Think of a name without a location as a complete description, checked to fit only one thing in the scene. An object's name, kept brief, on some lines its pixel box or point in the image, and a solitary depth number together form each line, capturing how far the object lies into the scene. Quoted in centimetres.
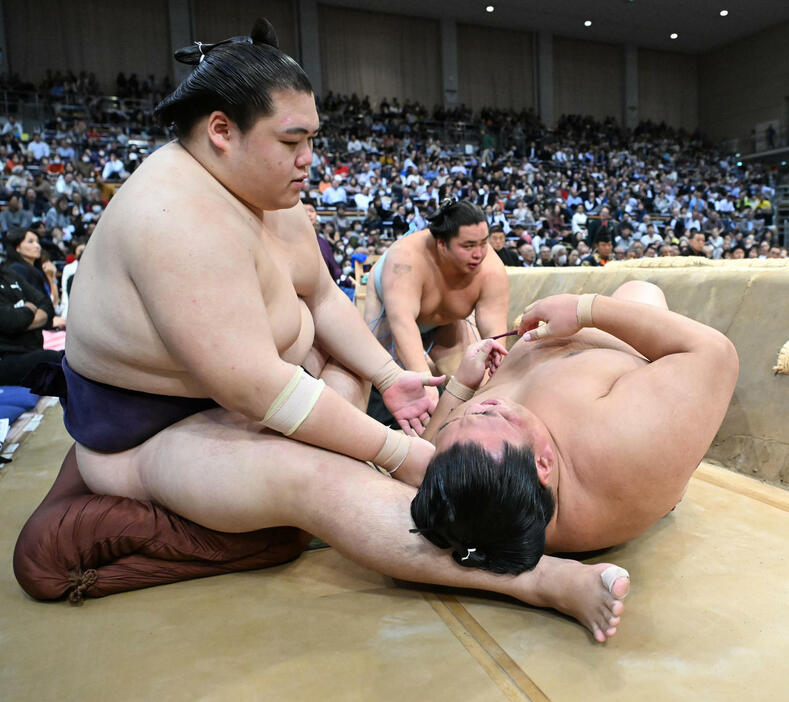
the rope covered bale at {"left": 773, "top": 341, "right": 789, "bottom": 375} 158
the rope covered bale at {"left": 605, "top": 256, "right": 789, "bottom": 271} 216
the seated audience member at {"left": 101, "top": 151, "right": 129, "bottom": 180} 982
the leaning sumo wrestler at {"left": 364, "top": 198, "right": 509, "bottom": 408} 222
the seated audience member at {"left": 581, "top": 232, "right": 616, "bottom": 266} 591
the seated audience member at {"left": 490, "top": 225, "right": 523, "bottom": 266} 518
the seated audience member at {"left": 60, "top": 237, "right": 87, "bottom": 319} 561
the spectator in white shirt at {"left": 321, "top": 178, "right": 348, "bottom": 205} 1051
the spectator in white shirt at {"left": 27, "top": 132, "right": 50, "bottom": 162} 987
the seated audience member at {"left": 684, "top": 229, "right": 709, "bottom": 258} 695
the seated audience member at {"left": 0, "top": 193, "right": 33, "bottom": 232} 798
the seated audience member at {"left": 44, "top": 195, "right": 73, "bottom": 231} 812
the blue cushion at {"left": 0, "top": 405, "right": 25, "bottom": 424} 241
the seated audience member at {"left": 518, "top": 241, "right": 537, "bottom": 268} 688
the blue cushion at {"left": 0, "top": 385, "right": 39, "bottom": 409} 259
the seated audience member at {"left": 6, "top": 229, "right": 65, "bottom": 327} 359
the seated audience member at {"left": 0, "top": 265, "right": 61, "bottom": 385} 281
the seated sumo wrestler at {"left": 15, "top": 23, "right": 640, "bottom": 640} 97
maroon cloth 108
